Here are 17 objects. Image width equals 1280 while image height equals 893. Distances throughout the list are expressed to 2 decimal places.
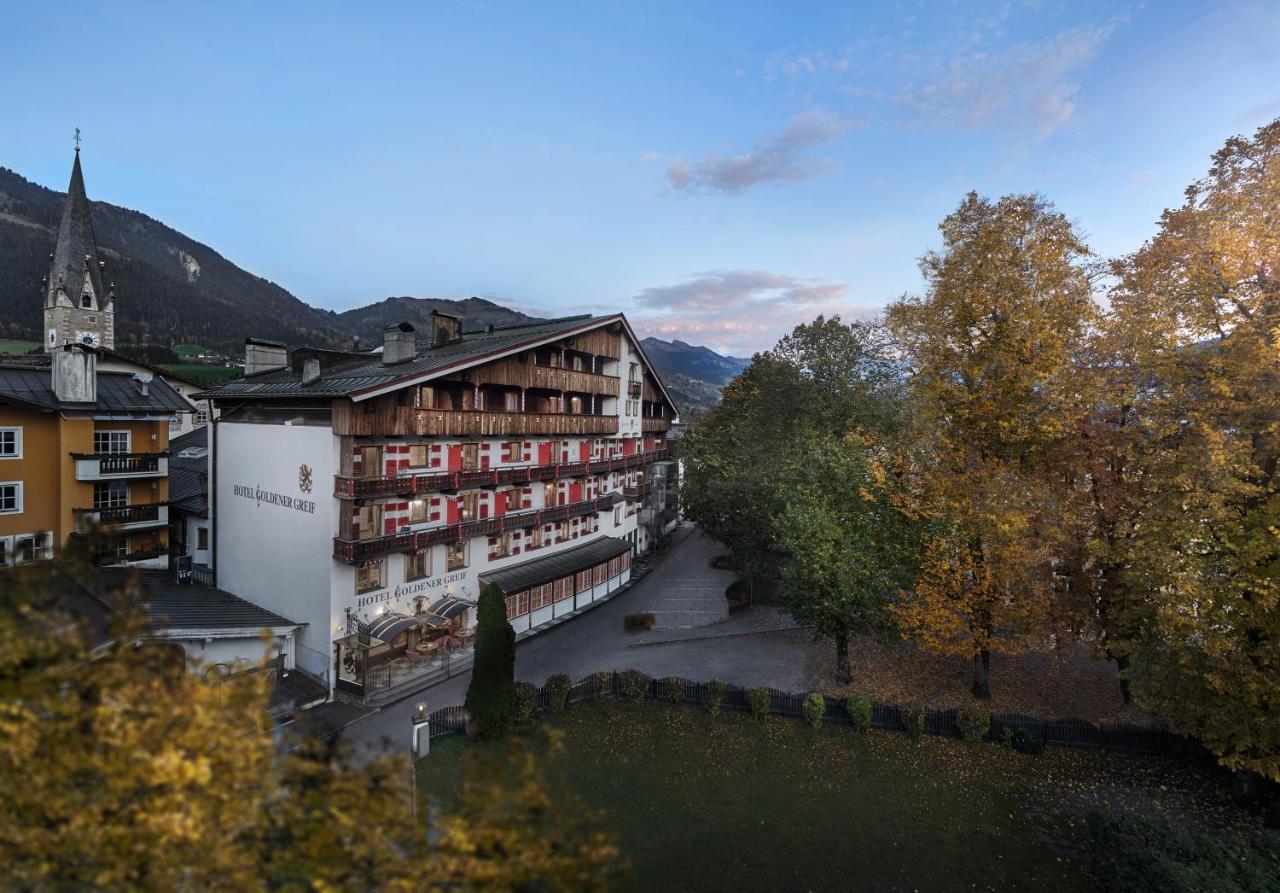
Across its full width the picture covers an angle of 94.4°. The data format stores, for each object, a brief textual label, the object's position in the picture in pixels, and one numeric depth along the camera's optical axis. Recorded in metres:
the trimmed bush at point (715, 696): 21.42
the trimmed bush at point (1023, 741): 18.88
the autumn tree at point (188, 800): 4.48
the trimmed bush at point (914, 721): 19.72
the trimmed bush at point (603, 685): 22.66
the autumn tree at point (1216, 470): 14.06
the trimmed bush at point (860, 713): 20.14
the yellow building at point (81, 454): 25.53
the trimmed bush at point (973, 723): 19.38
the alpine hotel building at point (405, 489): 22.69
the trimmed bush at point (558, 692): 21.19
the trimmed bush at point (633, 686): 22.36
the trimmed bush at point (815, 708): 20.52
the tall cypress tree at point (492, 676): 19.31
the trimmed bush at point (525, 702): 20.20
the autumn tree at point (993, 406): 17.84
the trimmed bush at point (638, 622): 31.24
